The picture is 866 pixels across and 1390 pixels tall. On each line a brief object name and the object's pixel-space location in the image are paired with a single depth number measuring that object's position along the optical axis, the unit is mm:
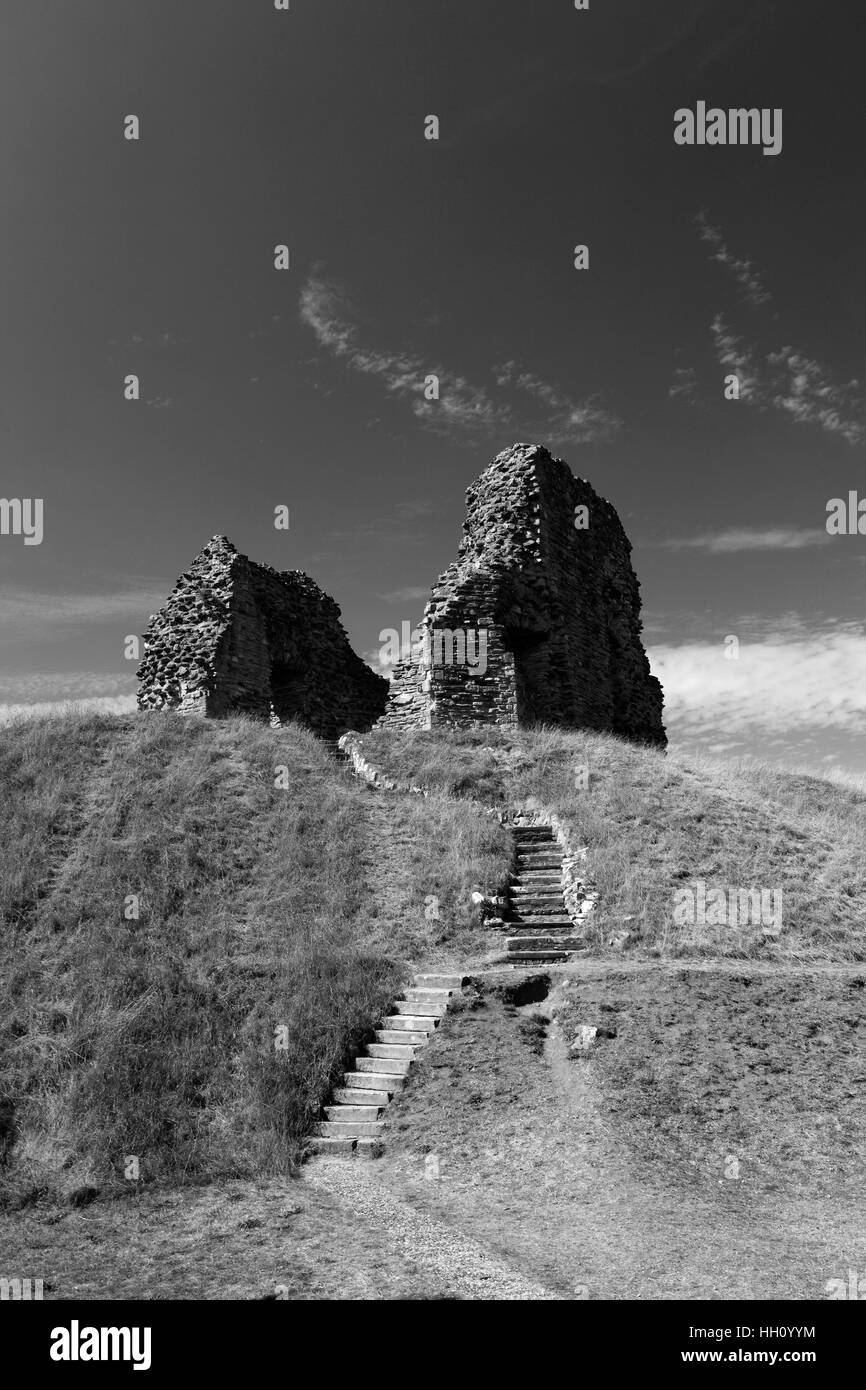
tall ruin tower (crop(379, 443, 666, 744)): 22000
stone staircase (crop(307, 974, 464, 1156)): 8805
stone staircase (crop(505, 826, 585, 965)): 12609
